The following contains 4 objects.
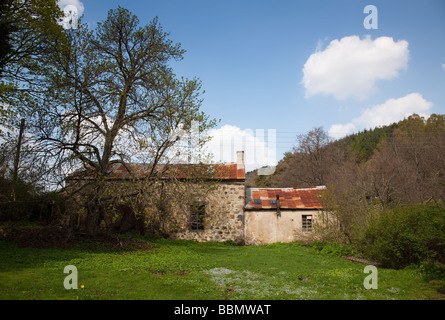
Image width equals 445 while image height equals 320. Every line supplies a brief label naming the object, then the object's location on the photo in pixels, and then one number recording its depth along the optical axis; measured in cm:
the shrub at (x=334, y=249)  1291
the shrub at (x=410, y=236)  848
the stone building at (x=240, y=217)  1811
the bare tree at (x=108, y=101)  1227
